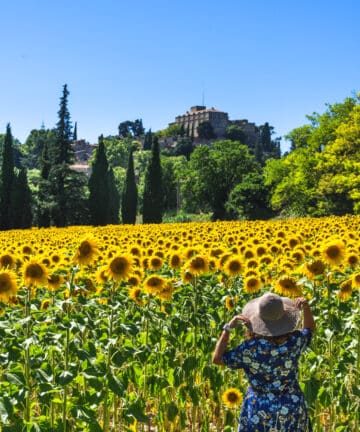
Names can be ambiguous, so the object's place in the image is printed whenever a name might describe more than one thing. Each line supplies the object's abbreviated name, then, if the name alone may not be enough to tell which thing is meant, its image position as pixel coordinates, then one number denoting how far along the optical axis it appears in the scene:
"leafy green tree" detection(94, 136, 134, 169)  146.70
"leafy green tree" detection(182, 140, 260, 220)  65.75
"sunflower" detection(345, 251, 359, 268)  6.75
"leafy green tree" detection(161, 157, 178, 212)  94.06
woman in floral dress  3.70
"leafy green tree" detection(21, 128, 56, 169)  167.38
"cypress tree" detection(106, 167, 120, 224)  56.67
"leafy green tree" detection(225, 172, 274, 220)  51.31
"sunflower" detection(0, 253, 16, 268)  6.40
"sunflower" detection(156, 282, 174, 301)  6.20
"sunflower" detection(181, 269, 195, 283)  6.48
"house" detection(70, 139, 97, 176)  152.62
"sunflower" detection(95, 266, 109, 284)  6.16
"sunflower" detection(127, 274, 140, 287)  6.38
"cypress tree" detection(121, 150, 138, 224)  59.59
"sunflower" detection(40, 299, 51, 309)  6.29
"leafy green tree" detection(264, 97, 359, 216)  39.84
